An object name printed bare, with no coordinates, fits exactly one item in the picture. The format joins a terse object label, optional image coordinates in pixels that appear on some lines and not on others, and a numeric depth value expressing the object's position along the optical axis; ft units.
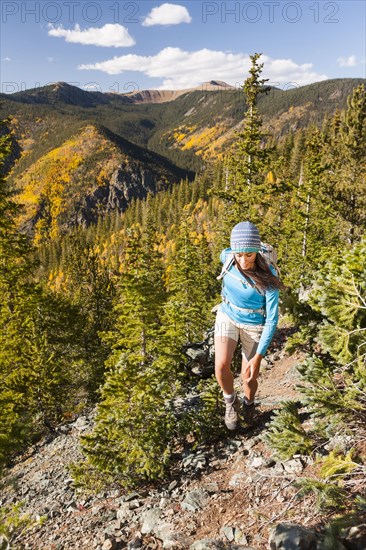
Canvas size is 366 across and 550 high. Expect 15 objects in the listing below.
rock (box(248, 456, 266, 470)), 17.81
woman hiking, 15.30
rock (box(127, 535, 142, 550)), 16.06
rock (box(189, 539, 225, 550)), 13.32
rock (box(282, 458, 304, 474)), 16.06
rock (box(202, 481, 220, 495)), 17.88
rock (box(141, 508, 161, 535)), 16.97
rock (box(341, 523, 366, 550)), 10.59
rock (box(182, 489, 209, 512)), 17.15
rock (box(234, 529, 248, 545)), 13.53
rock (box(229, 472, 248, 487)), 17.56
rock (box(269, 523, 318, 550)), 10.81
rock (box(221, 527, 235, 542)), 13.94
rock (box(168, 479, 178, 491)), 20.22
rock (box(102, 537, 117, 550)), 16.55
